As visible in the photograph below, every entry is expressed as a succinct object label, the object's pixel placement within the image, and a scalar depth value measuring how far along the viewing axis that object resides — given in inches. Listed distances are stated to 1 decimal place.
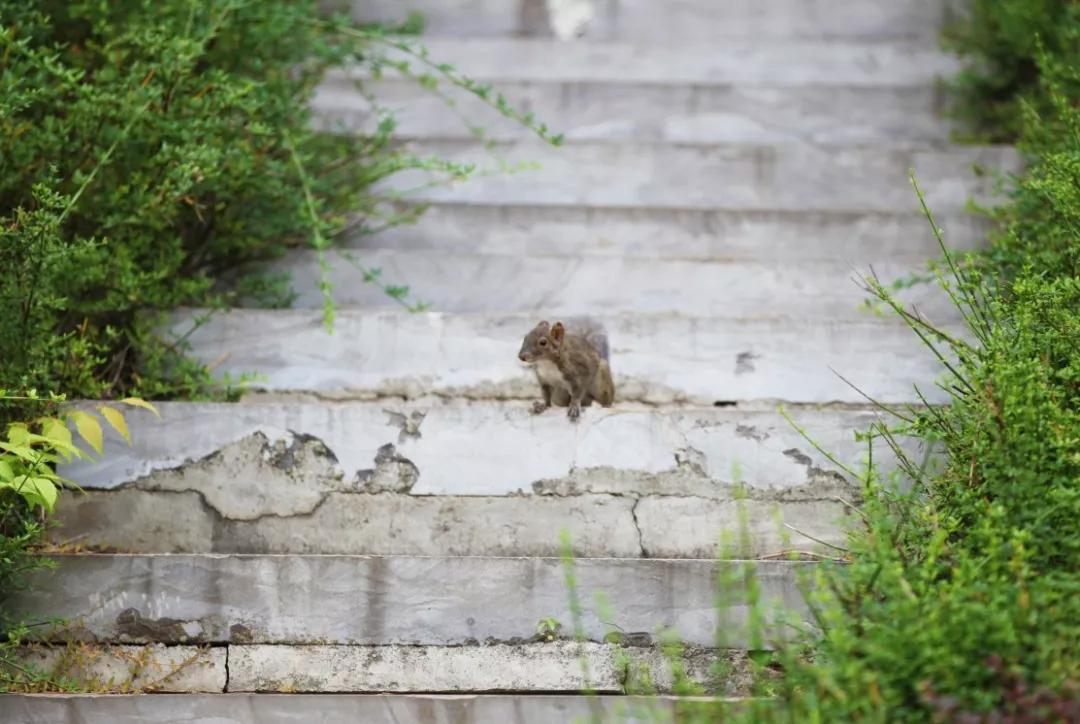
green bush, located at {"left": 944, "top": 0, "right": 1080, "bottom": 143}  435.8
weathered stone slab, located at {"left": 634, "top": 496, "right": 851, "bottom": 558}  292.2
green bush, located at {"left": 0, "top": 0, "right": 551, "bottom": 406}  307.4
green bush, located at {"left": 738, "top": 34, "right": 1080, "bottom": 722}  182.9
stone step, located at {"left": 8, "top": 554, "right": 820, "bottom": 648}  272.5
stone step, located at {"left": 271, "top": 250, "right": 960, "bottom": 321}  391.2
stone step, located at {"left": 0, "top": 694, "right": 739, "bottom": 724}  244.8
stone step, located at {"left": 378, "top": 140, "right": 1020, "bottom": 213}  430.6
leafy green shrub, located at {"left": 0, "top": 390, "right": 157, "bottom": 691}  255.8
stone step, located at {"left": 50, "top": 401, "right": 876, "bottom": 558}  297.3
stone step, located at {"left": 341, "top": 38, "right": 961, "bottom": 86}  497.0
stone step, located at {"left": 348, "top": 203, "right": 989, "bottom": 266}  412.2
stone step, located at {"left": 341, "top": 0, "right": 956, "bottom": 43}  525.7
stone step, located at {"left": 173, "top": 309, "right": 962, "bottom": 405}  348.2
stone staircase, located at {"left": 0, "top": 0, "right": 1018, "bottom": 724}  270.4
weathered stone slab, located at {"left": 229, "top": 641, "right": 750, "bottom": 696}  265.3
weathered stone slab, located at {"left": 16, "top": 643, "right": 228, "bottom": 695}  270.4
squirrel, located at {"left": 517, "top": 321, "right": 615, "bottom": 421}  345.4
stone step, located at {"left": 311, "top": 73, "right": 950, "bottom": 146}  474.9
